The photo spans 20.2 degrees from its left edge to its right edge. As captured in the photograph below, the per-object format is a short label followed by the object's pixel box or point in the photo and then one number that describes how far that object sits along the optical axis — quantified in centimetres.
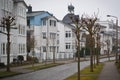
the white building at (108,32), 13462
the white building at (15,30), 5043
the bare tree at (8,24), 3793
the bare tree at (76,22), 2445
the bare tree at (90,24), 3722
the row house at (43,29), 8262
